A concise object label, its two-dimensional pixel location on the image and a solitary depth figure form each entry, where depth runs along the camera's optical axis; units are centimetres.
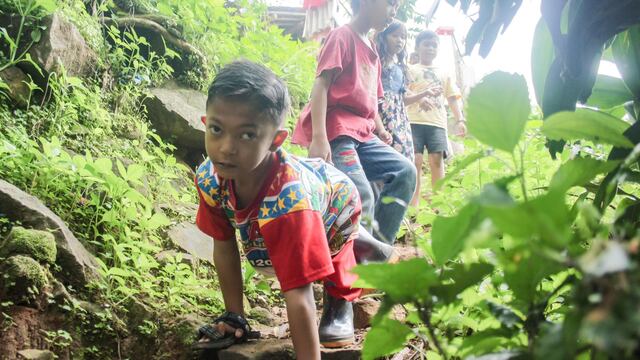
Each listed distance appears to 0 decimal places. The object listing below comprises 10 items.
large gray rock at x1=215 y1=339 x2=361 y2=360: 191
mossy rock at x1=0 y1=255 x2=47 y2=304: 180
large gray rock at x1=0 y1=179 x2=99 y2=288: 205
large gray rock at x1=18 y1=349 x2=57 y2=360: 169
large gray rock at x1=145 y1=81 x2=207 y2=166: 398
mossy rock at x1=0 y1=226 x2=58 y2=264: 190
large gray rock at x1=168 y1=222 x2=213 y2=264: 285
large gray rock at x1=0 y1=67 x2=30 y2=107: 299
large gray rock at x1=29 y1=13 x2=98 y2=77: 318
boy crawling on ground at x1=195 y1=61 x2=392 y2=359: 177
